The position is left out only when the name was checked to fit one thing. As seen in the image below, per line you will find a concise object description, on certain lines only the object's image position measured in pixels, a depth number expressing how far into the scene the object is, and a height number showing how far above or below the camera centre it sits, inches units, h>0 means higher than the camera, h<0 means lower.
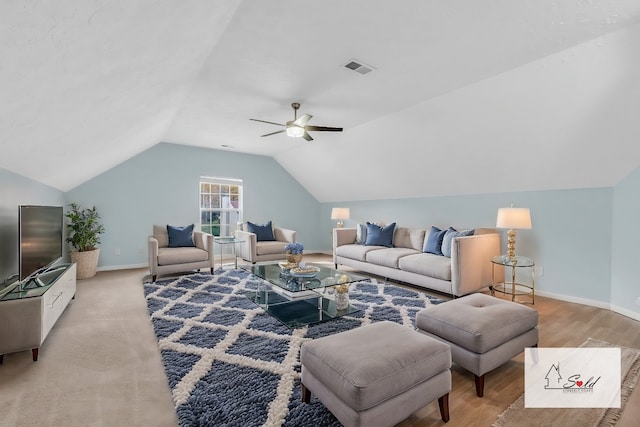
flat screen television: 95.8 -11.4
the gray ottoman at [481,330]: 71.4 -31.5
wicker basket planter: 179.8 -33.9
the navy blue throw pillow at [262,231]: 229.5 -17.7
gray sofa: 138.6 -28.1
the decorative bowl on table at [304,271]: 128.2 -27.8
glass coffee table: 116.5 -42.3
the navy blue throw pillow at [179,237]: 197.5 -19.4
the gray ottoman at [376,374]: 51.9 -31.4
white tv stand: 82.3 -32.1
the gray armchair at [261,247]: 212.2 -28.2
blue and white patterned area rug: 64.0 -44.0
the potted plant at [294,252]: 138.3 -20.6
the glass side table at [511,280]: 135.6 -36.9
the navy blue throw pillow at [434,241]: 167.6 -18.6
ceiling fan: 142.9 +40.5
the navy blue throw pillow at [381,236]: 202.1 -18.5
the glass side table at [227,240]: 211.0 -23.4
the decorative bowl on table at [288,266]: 138.1 -27.2
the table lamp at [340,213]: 249.1 -3.3
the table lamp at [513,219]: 133.4 -4.1
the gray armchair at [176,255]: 172.1 -28.4
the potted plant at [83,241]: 181.0 -20.9
